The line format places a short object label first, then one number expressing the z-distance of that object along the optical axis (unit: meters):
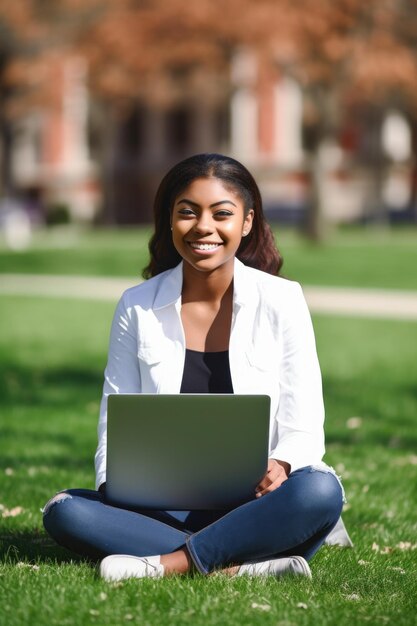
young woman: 6.09
